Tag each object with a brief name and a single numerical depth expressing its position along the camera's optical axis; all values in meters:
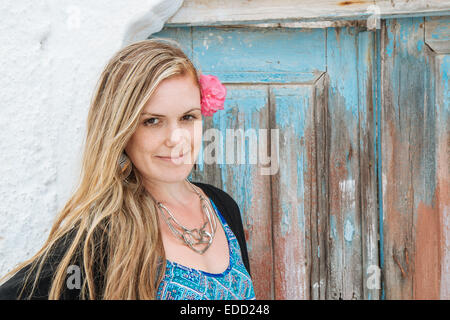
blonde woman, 1.09
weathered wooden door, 1.63
